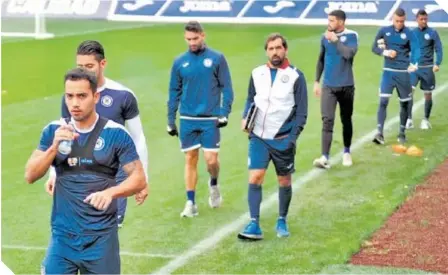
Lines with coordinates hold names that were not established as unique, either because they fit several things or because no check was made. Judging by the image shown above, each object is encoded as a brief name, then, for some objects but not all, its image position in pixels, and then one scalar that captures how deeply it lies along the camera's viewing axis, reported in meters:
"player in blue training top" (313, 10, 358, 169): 14.61
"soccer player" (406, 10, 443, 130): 17.95
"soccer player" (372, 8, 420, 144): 16.59
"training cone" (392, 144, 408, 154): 16.12
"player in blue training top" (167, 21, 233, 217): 11.85
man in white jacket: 10.80
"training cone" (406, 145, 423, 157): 15.88
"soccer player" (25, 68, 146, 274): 6.93
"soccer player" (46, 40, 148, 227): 9.10
